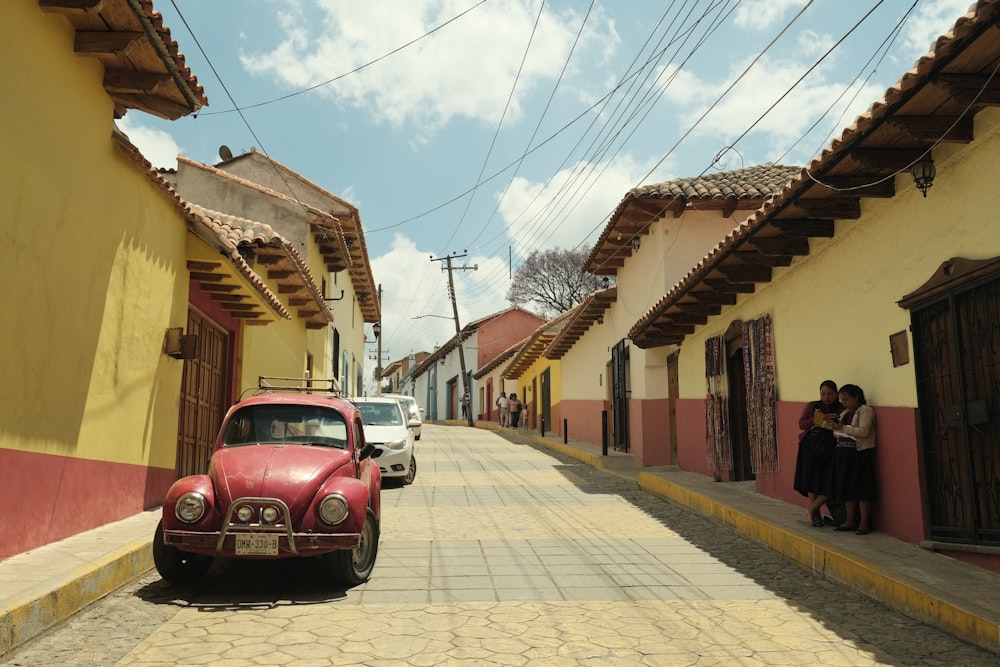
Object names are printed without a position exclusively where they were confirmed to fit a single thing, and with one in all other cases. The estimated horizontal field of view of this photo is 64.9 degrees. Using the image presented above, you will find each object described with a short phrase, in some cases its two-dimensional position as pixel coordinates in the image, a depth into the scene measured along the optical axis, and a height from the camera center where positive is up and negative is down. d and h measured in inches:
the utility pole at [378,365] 1965.8 +216.7
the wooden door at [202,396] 415.5 +24.4
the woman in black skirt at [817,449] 309.7 -2.8
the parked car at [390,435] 511.8 +3.5
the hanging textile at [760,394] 414.6 +25.8
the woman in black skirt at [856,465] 298.8 -8.9
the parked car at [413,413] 722.3 +28.8
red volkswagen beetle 224.3 -21.0
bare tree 1739.7 +360.7
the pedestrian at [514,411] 1443.2 +54.1
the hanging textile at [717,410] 497.0 +20.3
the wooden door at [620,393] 734.5 +45.4
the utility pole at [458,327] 1768.1 +254.5
